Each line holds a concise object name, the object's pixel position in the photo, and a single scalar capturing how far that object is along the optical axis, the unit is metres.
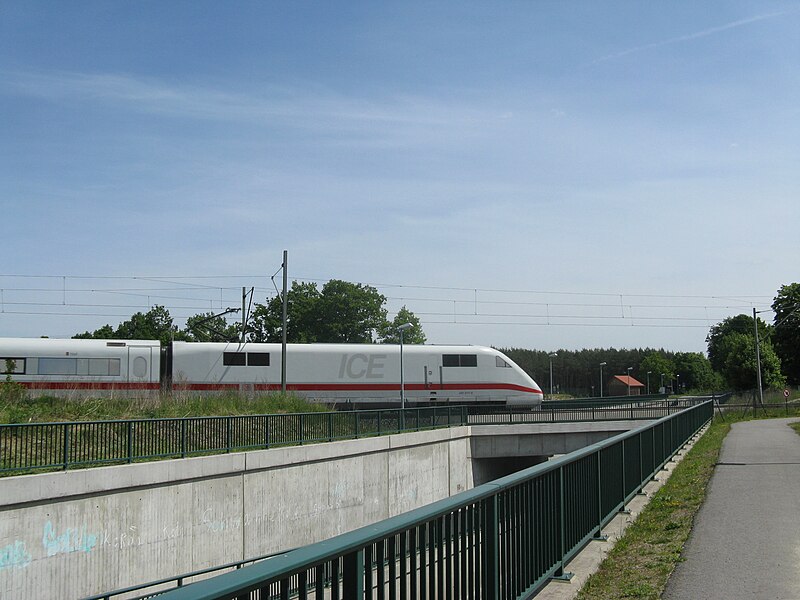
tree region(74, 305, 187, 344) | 86.94
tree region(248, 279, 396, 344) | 93.19
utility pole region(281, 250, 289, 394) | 35.80
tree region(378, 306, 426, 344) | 97.81
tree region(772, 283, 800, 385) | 87.94
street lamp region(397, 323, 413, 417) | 39.53
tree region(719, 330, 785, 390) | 73.75
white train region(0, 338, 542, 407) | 36.18
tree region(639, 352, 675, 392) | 128.88
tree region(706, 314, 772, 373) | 128.12
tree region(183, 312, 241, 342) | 84.56
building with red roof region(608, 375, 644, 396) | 132.38
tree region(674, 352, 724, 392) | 138.25
